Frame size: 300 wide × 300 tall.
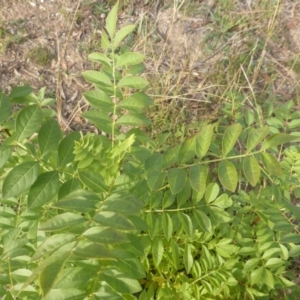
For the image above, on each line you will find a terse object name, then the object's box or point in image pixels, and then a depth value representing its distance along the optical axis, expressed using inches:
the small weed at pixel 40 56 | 50.6
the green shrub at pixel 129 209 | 18.1
